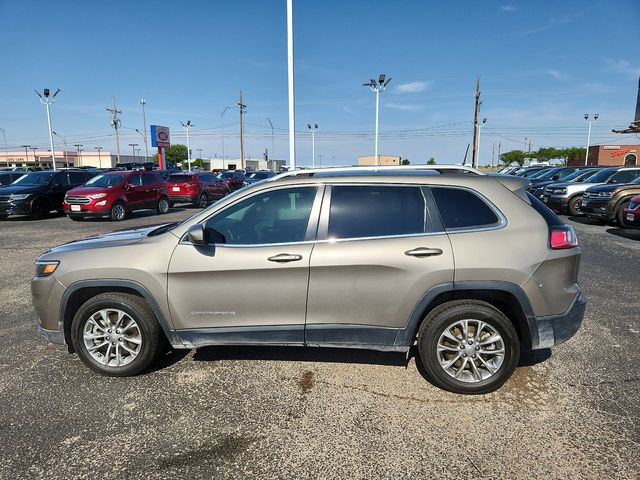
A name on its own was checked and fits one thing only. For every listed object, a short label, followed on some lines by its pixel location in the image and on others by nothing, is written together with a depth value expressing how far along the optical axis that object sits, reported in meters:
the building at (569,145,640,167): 60.31
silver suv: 3.22
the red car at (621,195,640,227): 10.02
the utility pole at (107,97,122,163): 69.94
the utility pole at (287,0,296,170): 12.99
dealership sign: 38.28
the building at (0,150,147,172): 103.94
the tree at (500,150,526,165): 98.31
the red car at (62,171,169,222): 13.95
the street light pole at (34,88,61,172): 36.44
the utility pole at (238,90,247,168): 50.71
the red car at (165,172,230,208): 20.14
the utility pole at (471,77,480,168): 40.03
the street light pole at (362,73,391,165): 27.68
